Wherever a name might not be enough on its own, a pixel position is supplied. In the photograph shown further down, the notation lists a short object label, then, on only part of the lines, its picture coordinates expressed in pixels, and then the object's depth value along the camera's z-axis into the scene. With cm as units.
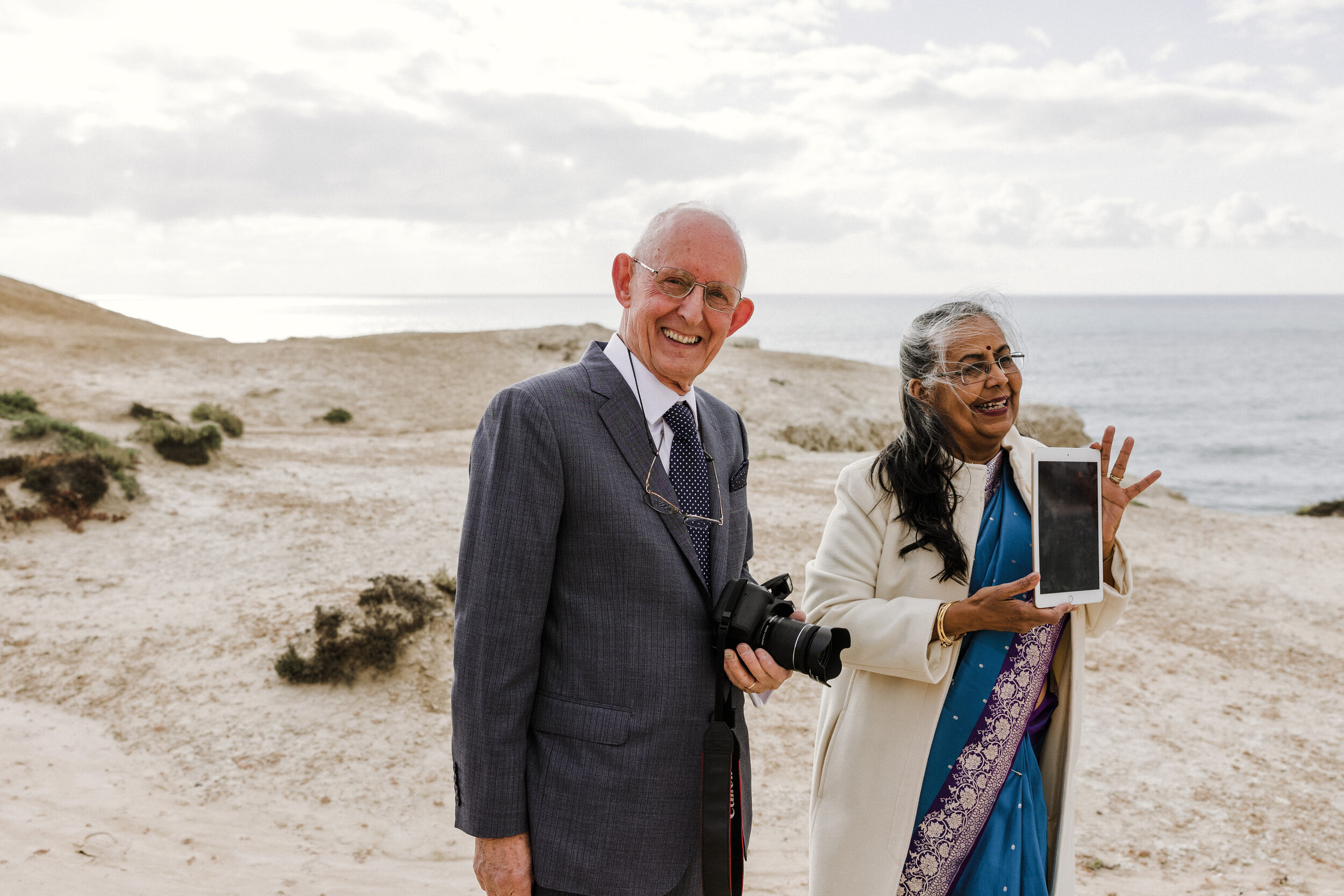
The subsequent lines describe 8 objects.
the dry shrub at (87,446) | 980
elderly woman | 199
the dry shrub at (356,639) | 579
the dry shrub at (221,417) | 1611
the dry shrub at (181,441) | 1181
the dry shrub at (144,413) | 1619
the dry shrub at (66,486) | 866
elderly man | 160
